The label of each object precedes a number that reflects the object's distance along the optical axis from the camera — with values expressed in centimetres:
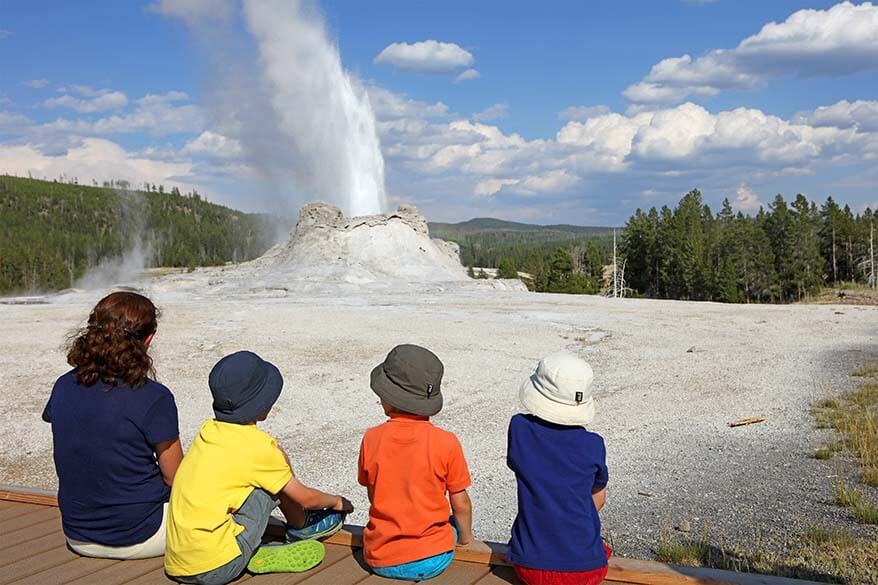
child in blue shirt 329
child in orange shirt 346
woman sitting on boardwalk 353
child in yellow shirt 338
